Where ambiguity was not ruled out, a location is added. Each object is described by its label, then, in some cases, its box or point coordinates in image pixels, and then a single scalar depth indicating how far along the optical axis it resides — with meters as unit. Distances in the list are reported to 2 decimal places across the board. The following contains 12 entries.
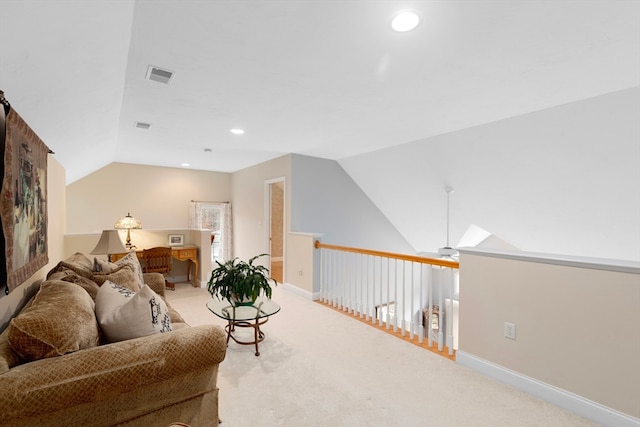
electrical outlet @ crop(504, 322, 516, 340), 2.30
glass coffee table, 2.66
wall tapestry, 1.47
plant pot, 2.76
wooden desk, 5.20
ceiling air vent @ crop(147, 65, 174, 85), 2.30
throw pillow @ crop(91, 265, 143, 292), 2.33
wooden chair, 4.75
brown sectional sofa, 1.11
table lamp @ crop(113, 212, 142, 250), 5.55
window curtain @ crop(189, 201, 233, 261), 7.13
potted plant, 2.71
